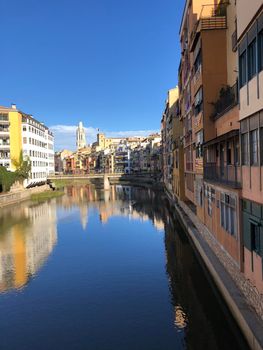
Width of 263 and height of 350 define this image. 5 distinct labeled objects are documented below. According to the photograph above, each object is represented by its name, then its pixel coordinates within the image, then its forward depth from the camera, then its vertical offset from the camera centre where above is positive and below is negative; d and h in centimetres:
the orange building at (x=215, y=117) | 1983 +294
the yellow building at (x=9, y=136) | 8194 +644
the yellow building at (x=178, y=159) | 5088 +39
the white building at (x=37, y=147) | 8650 +473
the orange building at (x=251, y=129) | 1346 +112
